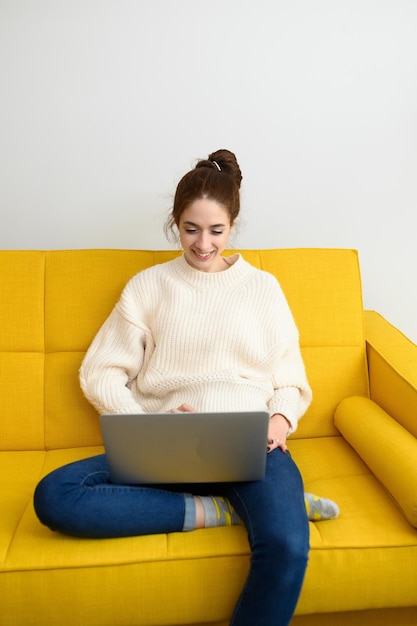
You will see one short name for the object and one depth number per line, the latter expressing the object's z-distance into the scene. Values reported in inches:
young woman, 57.1
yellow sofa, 53.0
